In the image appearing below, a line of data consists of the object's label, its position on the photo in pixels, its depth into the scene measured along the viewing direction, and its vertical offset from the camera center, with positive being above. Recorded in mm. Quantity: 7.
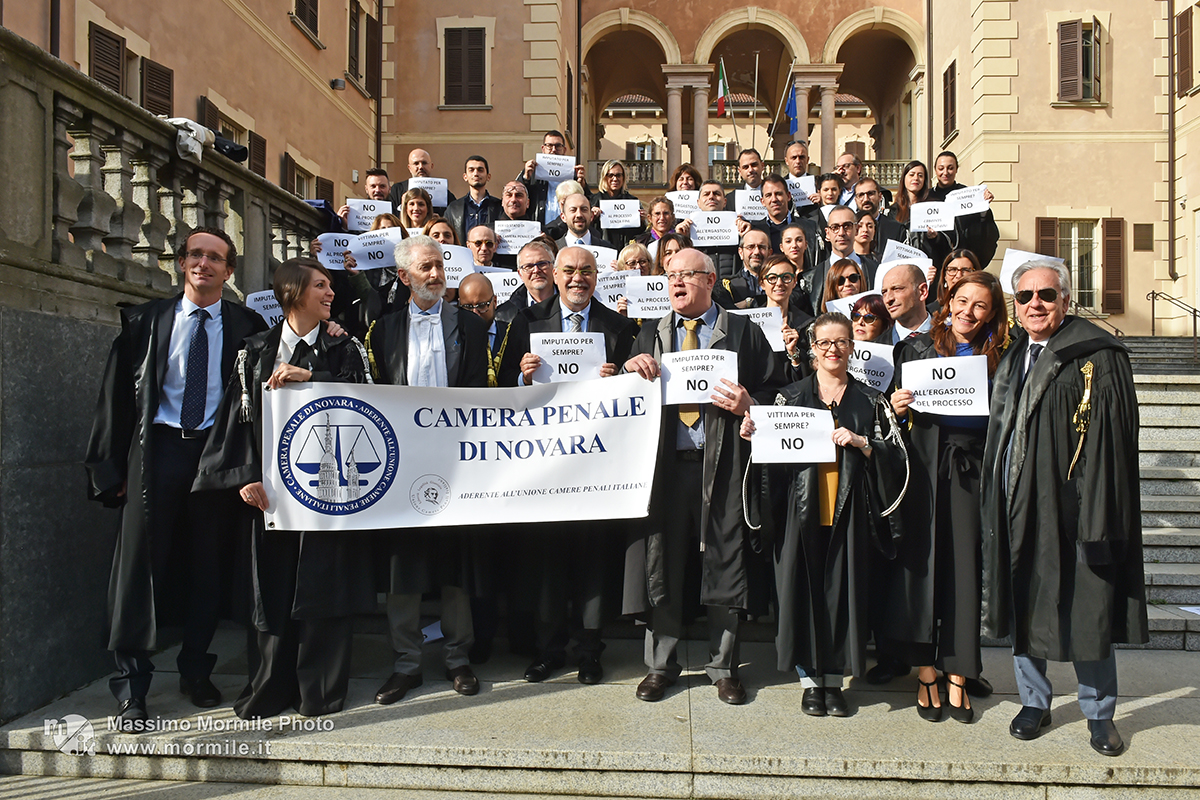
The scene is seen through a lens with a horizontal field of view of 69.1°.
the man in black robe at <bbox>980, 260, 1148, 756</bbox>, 3947 -563
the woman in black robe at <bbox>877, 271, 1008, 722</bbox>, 4301 -775
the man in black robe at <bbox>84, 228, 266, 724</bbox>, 4266 -367
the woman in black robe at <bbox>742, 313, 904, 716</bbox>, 4309 -719
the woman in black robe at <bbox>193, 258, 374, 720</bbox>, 4254 -827
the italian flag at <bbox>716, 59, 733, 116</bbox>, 22859 +8089
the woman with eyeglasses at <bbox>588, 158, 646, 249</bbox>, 8680 +2041
